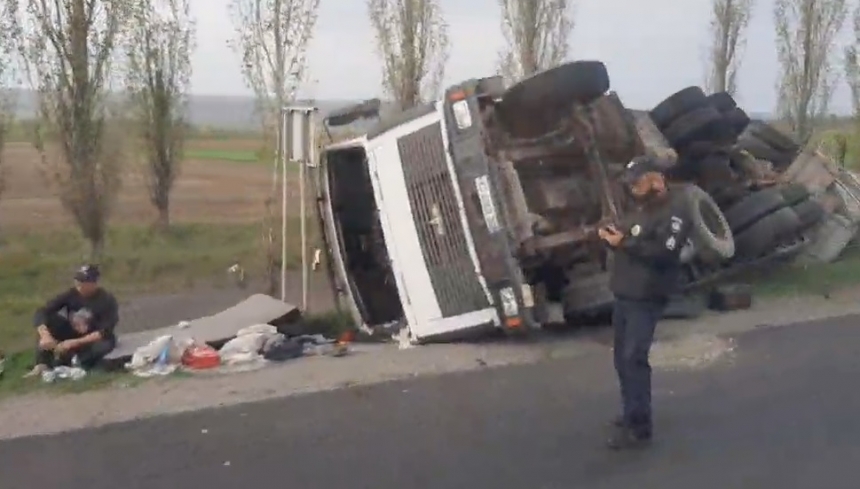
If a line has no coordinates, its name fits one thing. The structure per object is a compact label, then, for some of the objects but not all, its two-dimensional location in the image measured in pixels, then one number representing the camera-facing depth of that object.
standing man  6.14
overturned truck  9.20
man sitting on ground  9.02
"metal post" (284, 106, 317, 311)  11.09
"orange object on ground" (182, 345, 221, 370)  9.19
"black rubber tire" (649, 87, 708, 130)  11.66
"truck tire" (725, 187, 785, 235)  12.00
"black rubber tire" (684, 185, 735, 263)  10.28
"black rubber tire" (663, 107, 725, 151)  11.51
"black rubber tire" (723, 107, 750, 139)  11.93
